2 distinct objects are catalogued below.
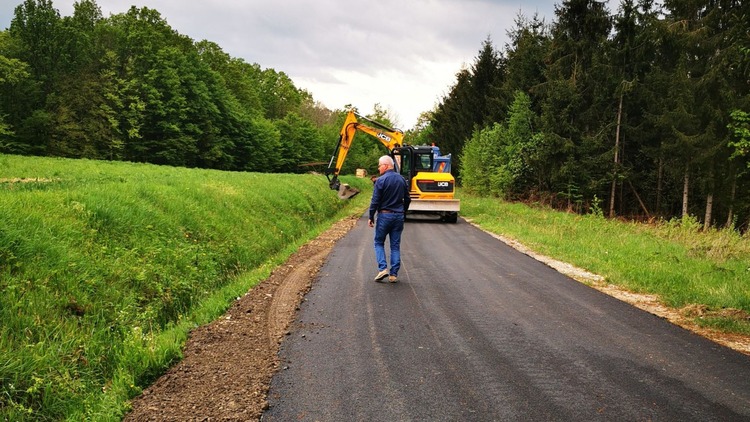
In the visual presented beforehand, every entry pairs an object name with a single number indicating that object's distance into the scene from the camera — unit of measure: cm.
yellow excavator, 2023
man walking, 834
